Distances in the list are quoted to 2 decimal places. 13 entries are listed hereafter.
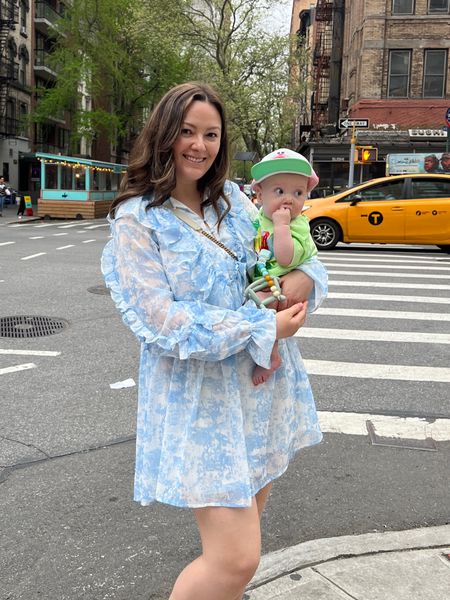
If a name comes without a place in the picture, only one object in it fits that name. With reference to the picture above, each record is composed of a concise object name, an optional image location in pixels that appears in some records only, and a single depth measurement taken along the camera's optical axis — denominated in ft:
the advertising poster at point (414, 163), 89.56
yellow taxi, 48.08
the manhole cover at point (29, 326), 23.21
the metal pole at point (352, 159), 70.18
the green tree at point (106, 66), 119.44
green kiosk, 94.84
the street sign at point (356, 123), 65.67
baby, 6.58
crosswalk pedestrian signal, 74.13
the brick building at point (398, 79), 94.68
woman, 6.13
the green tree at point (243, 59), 104.99
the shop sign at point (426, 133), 95.50
